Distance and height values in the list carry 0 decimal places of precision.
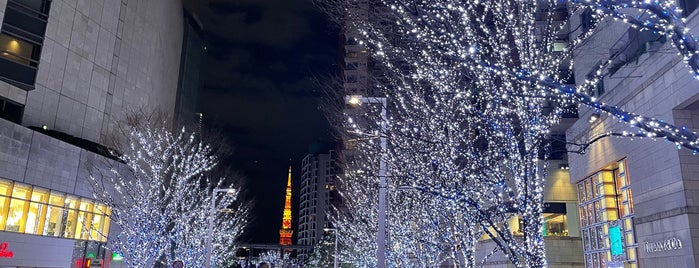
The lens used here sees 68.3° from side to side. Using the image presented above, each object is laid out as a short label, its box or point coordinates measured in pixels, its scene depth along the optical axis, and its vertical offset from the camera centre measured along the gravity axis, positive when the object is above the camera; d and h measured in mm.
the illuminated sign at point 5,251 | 25750 +677
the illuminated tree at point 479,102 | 5594 +3182
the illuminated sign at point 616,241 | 16627 +1178
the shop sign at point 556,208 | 25970 +3379
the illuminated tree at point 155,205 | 23469 +3346
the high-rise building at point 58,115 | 27422 +9138
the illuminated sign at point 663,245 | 12921 +869
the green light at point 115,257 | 36175 +711
